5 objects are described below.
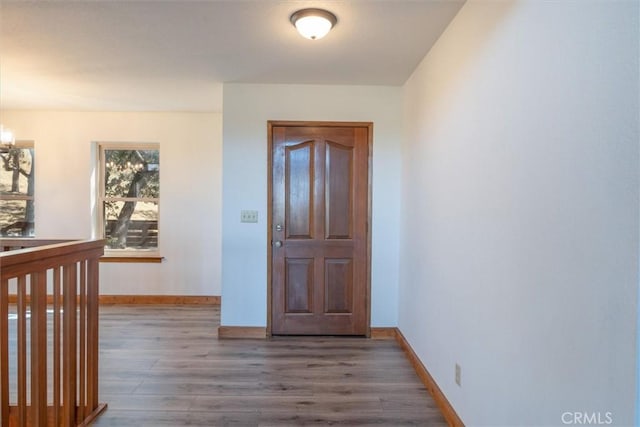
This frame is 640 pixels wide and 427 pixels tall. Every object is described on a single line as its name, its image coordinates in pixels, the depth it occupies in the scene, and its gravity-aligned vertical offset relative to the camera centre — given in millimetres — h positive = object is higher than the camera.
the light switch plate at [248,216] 3262 -9
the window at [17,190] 4344 +296
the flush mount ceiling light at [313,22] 1948 +1076
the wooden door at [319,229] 3295 -128
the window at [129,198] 4402 +206
